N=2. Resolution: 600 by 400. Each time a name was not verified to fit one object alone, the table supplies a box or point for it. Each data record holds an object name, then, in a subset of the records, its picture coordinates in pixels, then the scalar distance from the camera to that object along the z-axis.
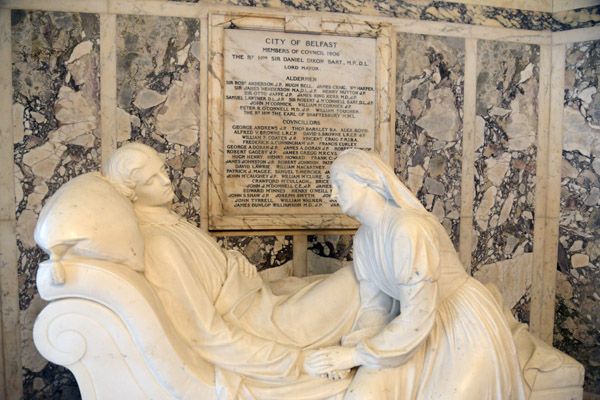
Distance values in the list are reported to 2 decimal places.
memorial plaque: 3.88
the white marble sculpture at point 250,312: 2.27
